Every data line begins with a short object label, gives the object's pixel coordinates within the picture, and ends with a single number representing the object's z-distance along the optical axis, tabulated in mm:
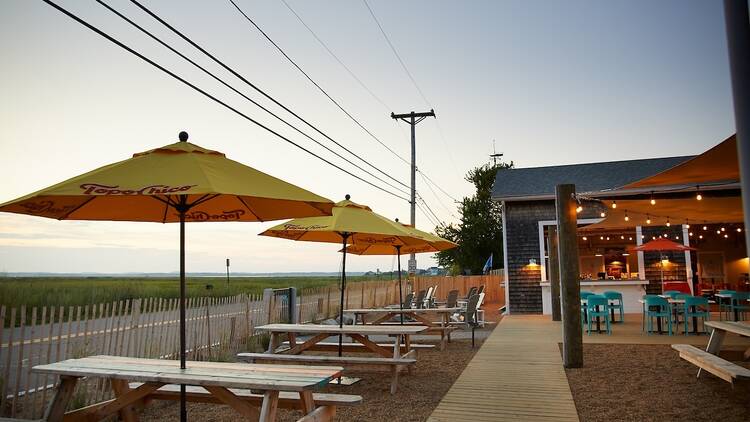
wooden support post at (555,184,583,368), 8116
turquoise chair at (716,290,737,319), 12253
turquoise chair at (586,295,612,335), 11562
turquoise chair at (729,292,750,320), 11408
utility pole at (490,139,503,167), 46369
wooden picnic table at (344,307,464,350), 10274
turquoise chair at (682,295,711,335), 10633
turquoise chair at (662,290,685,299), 11797
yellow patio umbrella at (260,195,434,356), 7082
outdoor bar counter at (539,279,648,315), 16156
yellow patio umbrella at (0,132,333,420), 3586
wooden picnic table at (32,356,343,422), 3865
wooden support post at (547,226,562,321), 14883
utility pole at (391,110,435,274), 21719
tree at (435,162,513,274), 39562
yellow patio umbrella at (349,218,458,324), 10586
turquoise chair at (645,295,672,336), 11188
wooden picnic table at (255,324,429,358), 7279
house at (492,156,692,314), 17609
